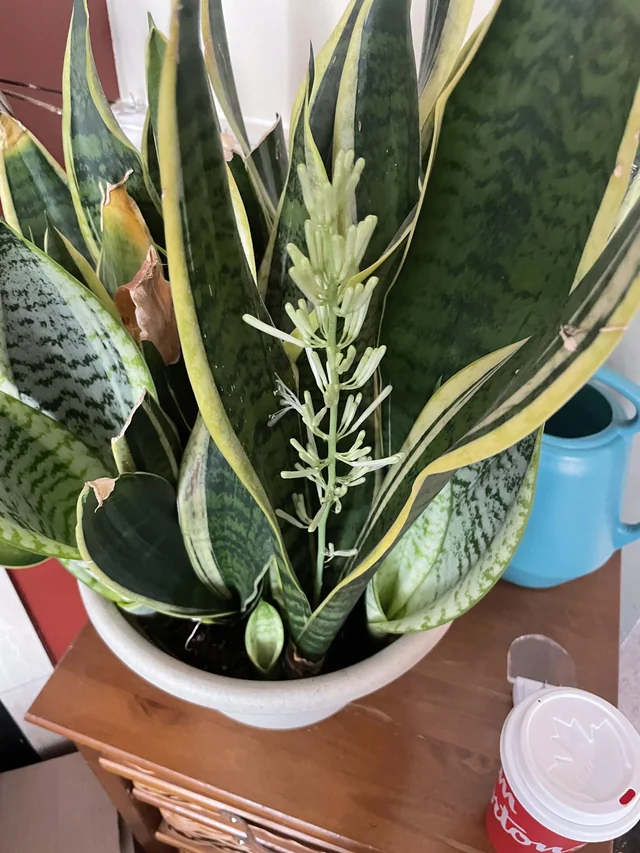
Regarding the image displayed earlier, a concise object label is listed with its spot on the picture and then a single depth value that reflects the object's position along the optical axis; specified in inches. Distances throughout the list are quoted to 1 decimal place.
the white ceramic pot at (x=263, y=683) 12.0
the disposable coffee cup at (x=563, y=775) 13.4
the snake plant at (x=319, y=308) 7.5
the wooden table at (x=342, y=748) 15.5
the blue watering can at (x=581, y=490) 17.3
